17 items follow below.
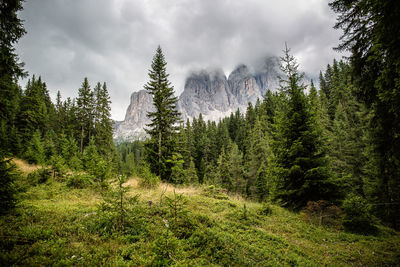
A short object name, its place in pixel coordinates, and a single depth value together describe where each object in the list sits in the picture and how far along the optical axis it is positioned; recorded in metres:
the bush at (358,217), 7.67
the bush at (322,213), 8.51
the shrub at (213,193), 10.80
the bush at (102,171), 9.60
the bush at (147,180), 11.30
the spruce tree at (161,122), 15.08
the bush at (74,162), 15.98
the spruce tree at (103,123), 28.48
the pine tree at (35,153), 16.06
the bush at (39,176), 9.77
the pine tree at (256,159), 26.08
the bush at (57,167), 10.79
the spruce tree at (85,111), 27.69
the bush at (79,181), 9.95
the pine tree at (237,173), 31.25
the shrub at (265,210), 8.90
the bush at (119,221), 4.82
